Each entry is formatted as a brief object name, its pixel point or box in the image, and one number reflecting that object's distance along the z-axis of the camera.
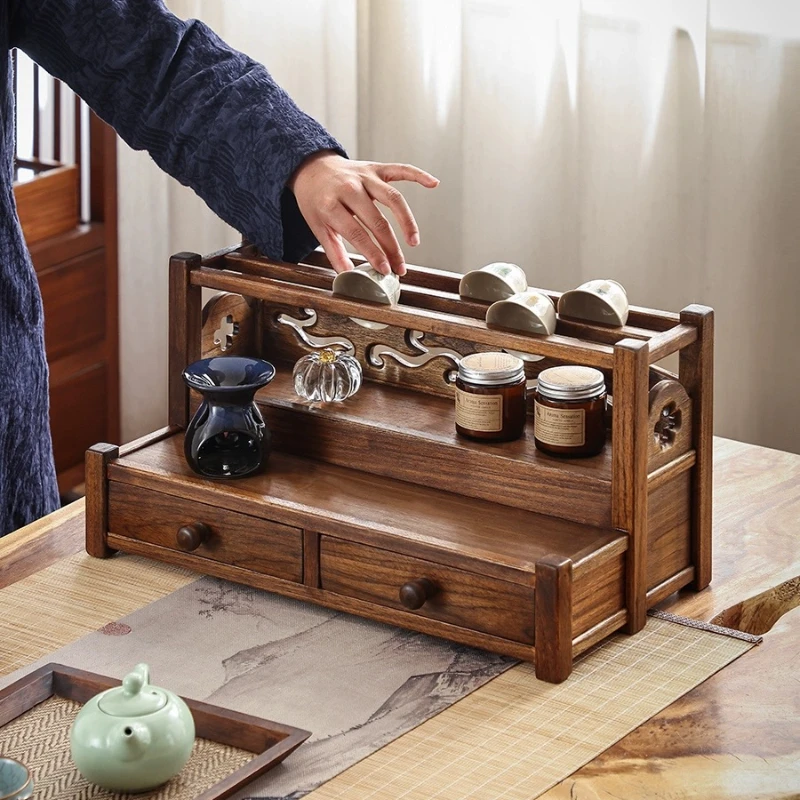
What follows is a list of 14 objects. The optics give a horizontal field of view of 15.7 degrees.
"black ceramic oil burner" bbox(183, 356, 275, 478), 2.75
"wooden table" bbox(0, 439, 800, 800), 2.42
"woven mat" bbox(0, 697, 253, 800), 2.40
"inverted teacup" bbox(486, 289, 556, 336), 2.66
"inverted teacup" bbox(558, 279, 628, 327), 2.69
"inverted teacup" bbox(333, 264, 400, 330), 2.72
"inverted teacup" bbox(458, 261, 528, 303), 2.75
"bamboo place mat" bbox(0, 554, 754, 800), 2.43
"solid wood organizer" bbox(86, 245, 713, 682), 2.61
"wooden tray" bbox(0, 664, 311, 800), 2.40
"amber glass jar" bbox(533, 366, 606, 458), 2.67
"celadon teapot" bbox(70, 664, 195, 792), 2.37
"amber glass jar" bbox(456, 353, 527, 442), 2.71
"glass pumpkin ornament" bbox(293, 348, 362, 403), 2.83
